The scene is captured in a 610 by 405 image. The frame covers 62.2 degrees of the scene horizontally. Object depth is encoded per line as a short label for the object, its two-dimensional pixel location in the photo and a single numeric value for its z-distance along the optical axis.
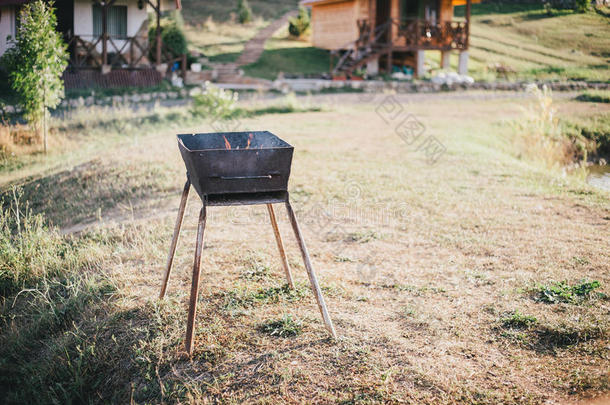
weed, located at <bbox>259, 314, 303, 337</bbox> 3.77
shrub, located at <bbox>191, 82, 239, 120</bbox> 12.85
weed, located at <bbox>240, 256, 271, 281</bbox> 4.71
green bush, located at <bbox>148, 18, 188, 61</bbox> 21.81
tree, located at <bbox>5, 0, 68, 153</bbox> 9.66
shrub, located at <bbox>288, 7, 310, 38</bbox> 30.59
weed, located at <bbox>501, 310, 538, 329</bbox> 3.83
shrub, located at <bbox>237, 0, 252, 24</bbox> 33.55
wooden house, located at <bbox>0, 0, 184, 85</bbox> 18.08
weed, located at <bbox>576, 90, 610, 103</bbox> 10.32
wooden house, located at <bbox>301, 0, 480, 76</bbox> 22.97
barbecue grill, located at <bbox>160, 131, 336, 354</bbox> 3.49
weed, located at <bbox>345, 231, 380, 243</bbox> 5.77
